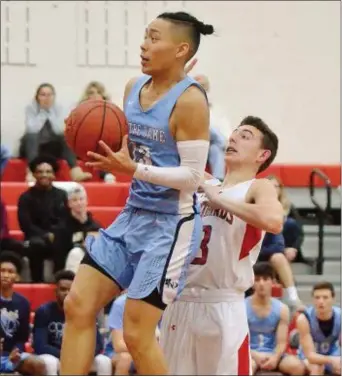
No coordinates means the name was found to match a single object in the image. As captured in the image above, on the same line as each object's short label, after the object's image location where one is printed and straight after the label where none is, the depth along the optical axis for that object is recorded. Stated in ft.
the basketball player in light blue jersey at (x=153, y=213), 23.58
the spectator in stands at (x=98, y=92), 54.74
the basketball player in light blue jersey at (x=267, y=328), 40.78
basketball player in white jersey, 26.65
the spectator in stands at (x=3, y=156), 54.51
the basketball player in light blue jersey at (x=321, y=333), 40.52
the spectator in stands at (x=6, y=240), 45.57
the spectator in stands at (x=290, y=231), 47.65
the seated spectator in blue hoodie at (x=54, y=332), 39.39
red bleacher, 44.29
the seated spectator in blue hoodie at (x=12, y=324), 39.39
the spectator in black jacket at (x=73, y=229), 45.01
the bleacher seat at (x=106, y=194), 52.17
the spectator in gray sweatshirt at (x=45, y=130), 54.21
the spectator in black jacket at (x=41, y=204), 47.12
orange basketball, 23.30
